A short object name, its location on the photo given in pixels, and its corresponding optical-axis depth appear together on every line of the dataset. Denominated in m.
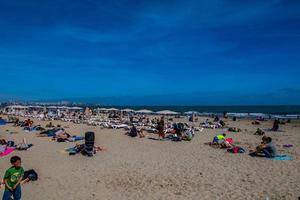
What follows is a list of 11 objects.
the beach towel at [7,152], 8.91
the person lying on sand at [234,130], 15.45
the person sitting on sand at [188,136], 11.89
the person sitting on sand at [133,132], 13.19
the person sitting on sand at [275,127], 16.15
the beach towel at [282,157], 8.10
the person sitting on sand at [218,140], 10.44
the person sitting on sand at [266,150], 8.28
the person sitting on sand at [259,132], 14.09
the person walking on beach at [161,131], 12.50
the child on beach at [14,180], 3.95
